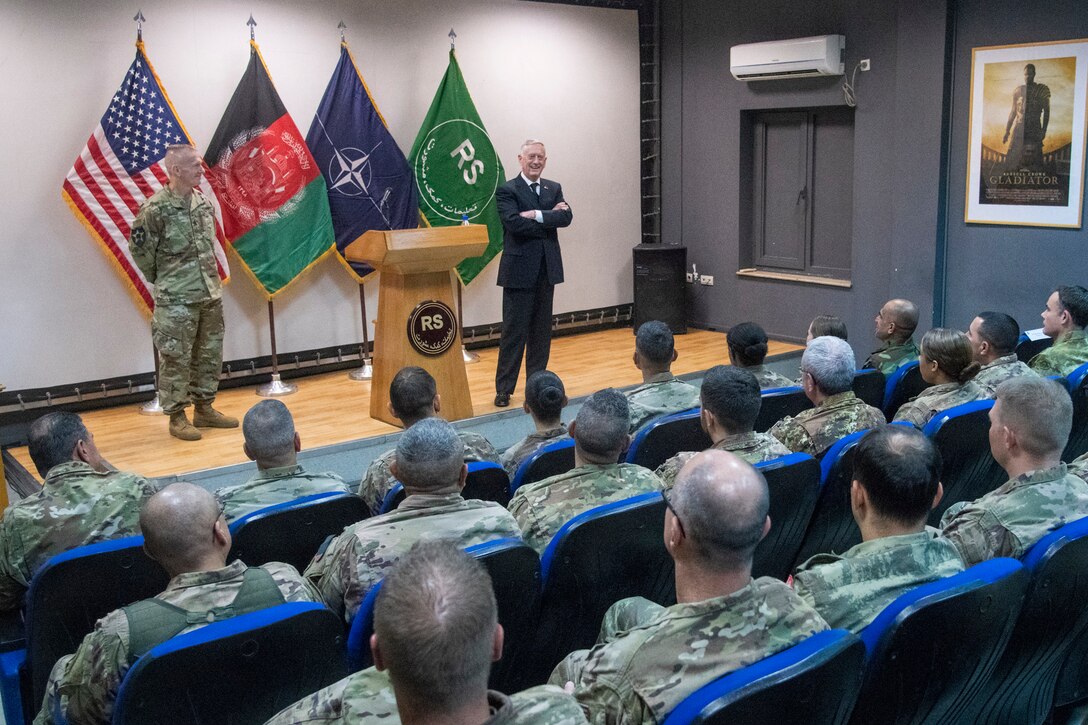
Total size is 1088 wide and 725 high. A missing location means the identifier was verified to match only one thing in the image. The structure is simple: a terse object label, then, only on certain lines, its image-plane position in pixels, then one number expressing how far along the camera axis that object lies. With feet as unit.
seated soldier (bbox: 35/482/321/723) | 6.82
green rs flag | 25.34
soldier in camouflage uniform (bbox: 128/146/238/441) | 18.93
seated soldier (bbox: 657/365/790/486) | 10.43
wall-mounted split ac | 25.31
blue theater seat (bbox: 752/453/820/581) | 9.57
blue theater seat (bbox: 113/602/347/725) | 6.27
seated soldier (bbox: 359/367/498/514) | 11.19
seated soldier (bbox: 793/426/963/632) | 6.90
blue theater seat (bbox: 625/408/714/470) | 12.07
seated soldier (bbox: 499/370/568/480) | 11.74
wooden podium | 18.63
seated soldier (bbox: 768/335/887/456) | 11.76
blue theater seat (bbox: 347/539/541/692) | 6.99
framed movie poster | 21.76
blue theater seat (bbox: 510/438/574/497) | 11.09
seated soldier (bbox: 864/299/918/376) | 15.99
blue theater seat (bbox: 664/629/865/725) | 5.21
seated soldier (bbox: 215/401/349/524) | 10.03
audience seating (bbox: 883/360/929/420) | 14.98
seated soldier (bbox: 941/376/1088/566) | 8.36
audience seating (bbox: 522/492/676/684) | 8.17
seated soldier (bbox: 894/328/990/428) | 12.57
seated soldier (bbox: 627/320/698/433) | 13.50
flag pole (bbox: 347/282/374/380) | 24.45
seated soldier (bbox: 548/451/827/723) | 5.71
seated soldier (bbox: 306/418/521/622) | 8.09
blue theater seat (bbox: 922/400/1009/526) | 11.10
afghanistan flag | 22.52
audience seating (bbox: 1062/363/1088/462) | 13.17
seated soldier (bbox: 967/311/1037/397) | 13.74
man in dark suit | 20.68
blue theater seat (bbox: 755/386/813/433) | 13.69
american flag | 20.70
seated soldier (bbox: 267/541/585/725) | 4.28
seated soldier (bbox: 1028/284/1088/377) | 15.11
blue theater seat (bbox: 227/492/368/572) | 9.11
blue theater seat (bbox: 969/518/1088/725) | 7.31
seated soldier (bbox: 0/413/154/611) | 9.57
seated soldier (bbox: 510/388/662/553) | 9.19
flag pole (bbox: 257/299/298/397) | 23.00
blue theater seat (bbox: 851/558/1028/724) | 6.28
